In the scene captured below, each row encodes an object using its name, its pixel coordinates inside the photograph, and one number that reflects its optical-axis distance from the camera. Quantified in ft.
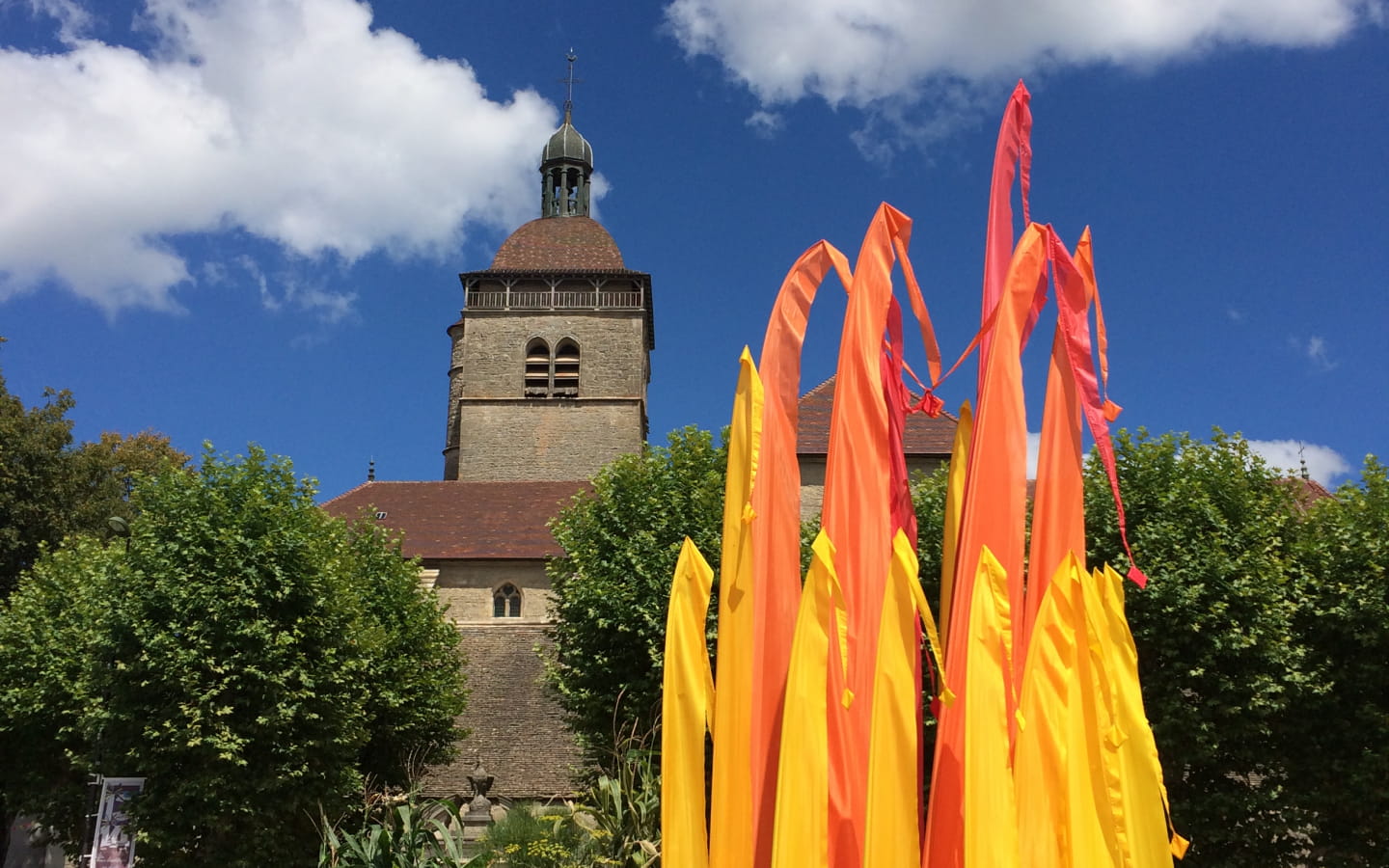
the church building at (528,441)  100.12
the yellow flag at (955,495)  22.26
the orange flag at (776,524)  20.40
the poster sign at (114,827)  48.85
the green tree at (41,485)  103.09
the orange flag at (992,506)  19.15
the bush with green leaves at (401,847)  30.63
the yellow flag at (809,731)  18.65
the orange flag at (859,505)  19.81
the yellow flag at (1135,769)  18.22
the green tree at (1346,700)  46.57
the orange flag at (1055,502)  20.86
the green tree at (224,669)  53.21
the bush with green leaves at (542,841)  31.94
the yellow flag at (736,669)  20.18
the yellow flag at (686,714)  20.58
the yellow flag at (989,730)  17.62
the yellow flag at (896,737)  18.21
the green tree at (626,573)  58.65
